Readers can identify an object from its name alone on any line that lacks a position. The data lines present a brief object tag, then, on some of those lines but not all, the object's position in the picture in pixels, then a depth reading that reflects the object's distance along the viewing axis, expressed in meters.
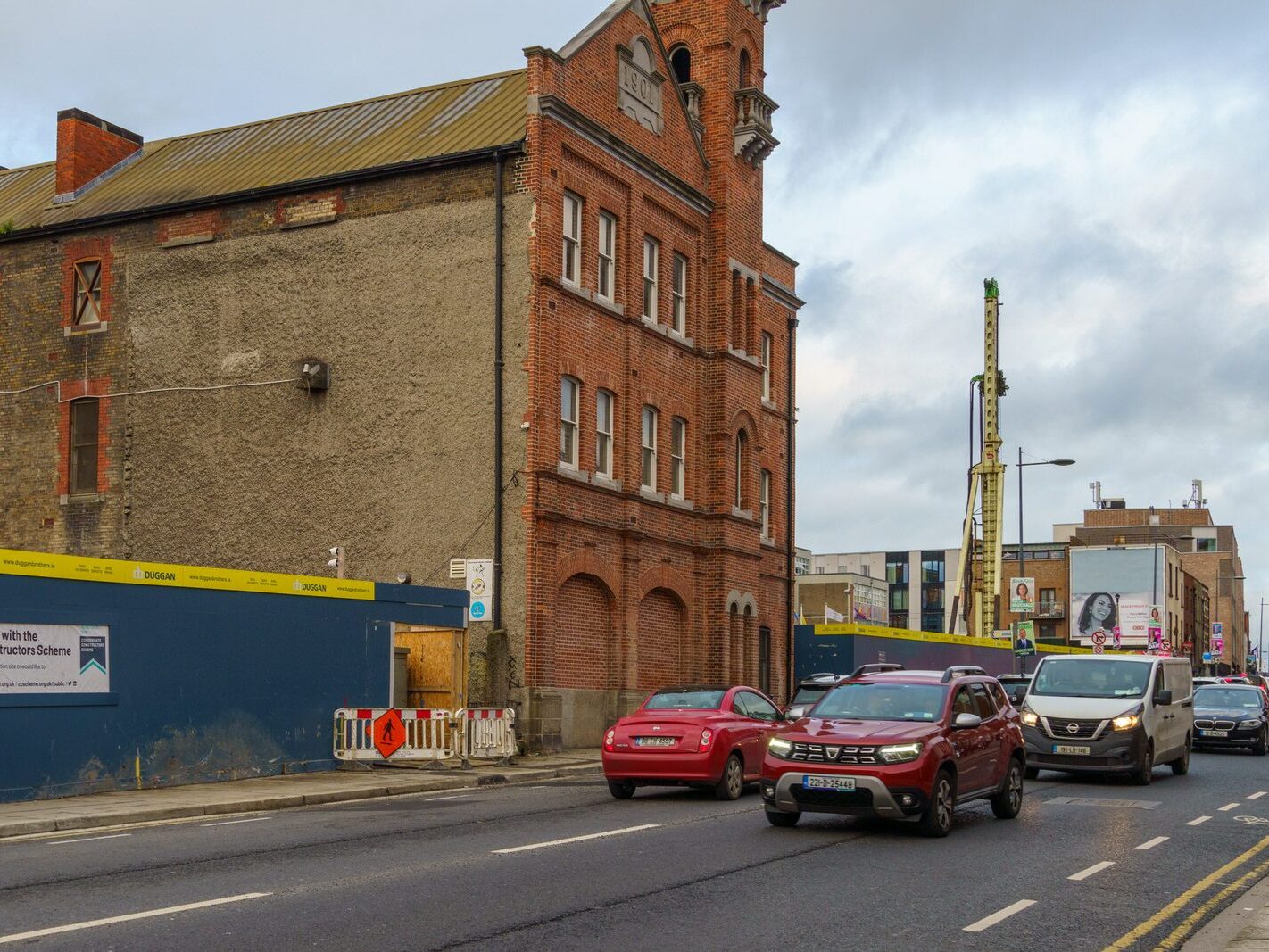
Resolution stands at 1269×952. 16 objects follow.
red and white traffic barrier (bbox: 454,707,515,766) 25.01
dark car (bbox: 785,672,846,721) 24.41
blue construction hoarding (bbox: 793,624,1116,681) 44.34
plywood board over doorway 27.91
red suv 14.46
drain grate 18.95
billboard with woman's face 106.06
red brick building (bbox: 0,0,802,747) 30.81
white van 21.83
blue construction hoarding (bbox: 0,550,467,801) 18.92
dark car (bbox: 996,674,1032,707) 31.73
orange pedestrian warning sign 23.70
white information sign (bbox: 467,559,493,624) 29.20
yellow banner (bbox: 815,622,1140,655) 44.44
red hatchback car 19.16
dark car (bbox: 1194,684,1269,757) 31.73
